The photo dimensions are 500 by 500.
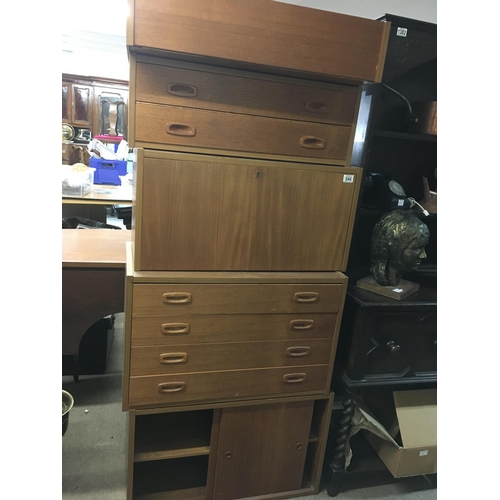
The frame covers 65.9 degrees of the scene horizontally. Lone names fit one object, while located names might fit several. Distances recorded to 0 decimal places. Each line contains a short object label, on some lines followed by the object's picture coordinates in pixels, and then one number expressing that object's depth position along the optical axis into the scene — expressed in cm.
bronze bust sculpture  143
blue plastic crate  369
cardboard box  160
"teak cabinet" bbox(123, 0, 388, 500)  112
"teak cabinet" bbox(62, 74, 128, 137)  564
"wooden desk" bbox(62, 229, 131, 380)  174
